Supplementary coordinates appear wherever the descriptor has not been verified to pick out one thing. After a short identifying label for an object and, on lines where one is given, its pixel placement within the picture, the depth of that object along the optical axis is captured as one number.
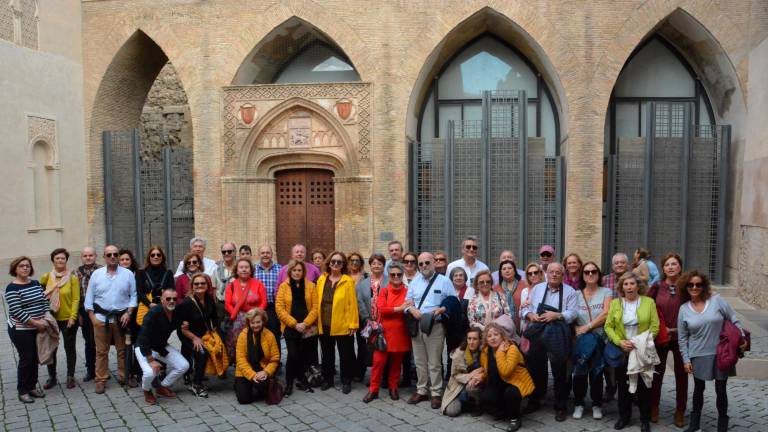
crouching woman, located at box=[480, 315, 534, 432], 5.16
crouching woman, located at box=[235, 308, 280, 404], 5.75
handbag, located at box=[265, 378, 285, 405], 5.82
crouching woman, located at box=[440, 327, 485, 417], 5.33
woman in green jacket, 5.00
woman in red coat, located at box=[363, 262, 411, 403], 5.83
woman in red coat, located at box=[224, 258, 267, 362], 6.12
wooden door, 12.95
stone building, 11.61
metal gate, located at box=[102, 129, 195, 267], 13.27
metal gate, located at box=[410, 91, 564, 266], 12.03
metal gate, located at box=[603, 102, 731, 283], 11.62
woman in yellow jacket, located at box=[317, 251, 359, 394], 6.12
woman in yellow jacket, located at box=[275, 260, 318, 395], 6.13
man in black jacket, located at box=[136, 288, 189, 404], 5.76
